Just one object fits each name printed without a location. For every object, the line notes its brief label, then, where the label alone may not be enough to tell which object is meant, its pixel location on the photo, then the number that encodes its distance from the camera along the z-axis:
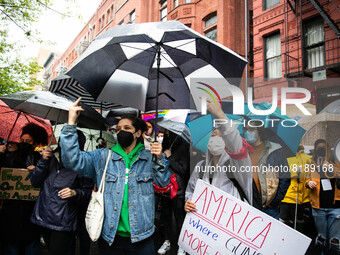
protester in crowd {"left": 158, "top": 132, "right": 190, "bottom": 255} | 4.64
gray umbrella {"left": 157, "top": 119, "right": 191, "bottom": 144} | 4.38
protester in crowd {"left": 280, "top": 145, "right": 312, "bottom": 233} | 4.23
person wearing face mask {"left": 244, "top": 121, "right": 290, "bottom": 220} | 3.47
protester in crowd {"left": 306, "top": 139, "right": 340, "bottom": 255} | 3.95
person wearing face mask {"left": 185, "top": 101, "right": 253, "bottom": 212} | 2.54
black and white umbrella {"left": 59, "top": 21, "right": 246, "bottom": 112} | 2.72
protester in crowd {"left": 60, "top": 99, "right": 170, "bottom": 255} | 2.36
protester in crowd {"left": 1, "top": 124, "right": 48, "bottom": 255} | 3.49
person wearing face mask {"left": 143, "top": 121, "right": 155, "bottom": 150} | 6.46
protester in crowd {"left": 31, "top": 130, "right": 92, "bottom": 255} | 2.96
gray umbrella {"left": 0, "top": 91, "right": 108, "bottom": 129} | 3.28
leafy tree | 8.39
